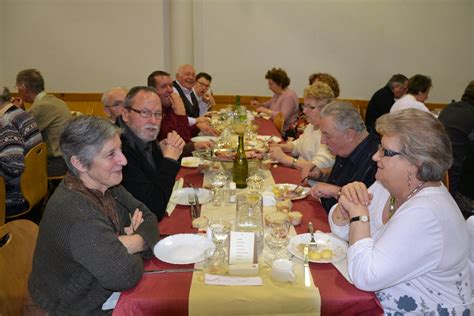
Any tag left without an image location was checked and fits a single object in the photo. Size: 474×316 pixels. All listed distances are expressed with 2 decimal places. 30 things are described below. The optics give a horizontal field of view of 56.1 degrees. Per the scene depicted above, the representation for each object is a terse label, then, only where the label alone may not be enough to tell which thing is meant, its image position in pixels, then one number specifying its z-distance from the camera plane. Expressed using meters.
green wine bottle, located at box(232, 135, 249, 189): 2.75
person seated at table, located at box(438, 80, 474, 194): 4.12
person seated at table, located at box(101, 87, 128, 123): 3.65
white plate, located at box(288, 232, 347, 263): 1.76
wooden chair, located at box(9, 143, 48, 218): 3.30
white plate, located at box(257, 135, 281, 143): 4.25
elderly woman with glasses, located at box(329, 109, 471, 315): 1.47
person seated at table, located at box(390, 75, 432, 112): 5.27
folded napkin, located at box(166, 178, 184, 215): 2.31
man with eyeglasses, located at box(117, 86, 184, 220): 2.23
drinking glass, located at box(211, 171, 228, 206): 2.40
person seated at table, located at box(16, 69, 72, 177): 4.20
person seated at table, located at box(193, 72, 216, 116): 6.38
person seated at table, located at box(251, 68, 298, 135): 6.12
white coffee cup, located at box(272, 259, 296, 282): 1.57
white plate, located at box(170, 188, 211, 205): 2.40
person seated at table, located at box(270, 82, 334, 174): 3.19
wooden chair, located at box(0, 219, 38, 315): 1.76
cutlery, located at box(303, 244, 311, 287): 1.58
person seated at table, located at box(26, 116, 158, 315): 1.51
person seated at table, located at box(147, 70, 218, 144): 4.08
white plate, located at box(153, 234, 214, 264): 1.74
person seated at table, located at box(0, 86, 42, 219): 3.22
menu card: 1.67
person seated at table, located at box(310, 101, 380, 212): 2.42
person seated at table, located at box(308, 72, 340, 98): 4.43
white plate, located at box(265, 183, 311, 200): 2.52
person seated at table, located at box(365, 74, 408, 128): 6.42
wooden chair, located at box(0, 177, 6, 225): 2.75
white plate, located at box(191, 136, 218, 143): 4.18
